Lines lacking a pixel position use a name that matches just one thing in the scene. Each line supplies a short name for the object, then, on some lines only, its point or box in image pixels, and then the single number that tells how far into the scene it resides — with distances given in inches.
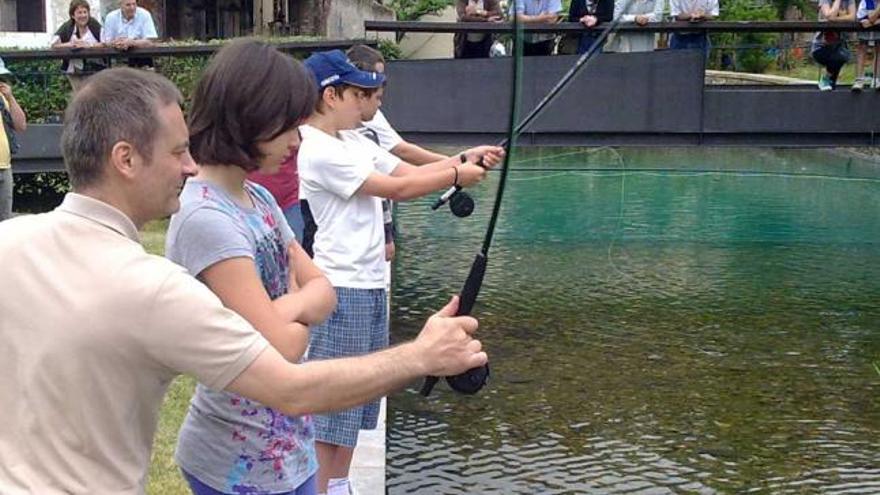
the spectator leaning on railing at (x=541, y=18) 467.8
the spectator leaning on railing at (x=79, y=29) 548.7
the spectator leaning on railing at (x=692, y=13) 466.0
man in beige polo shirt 81.4
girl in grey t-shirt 105.7
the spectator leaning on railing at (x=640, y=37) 452.9
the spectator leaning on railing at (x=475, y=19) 492.1
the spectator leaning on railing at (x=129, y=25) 555.5
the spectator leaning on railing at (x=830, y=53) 505.0
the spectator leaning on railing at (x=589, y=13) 457.4
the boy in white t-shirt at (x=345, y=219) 169.8
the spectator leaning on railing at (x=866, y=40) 453.7
